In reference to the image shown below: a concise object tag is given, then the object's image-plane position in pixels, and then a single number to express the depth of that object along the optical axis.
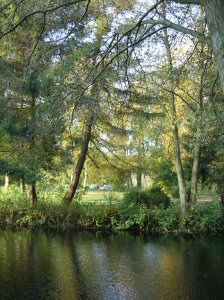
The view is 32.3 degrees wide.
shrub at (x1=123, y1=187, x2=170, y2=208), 17.00
